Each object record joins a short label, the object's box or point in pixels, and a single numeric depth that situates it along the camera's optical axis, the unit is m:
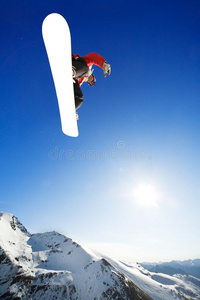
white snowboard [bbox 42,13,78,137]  3.37
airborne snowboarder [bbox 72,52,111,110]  4.37
